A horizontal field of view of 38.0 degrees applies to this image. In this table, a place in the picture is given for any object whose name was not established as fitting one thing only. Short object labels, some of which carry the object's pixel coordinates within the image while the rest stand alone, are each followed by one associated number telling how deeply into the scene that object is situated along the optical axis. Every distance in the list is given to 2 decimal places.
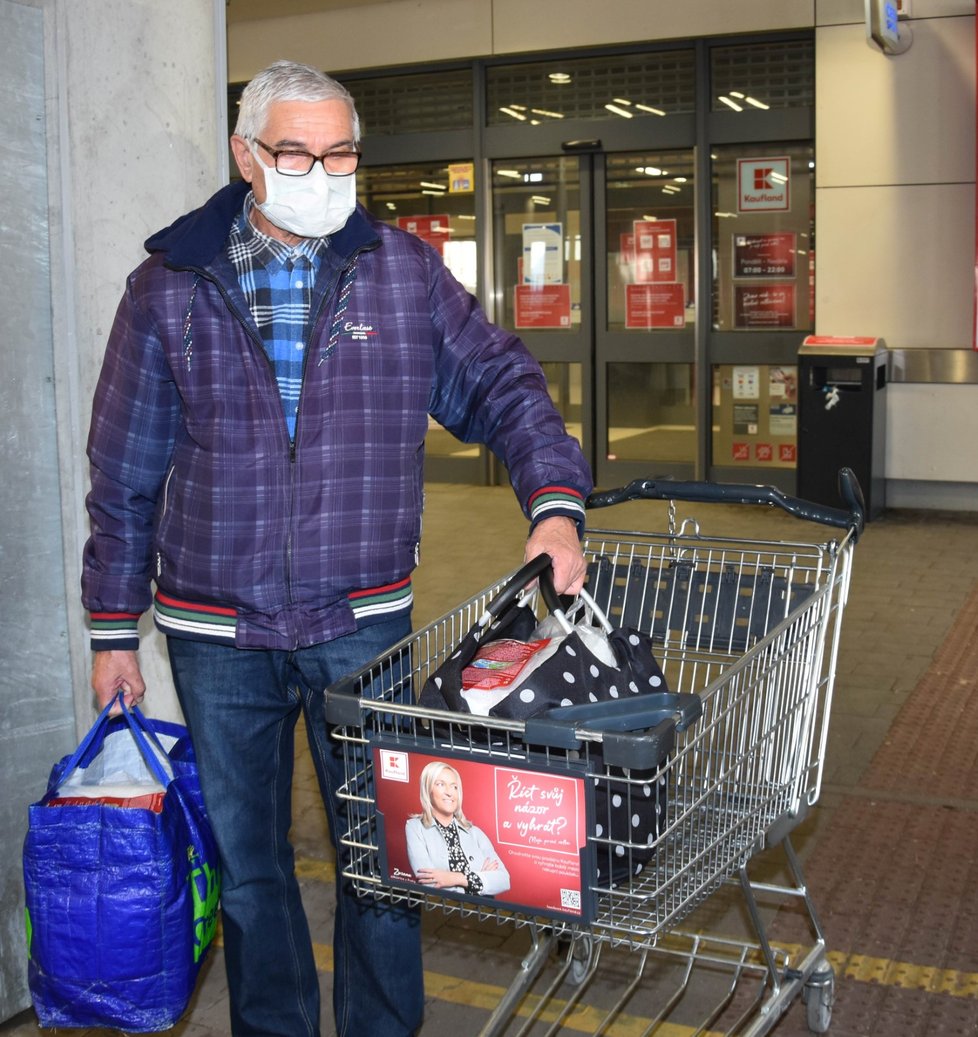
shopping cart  2.23
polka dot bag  2.33
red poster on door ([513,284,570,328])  12.16
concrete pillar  3.47
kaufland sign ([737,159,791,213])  11.23
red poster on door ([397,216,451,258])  12.58
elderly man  2.75
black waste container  9.91
